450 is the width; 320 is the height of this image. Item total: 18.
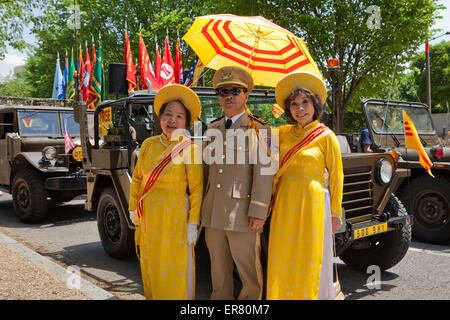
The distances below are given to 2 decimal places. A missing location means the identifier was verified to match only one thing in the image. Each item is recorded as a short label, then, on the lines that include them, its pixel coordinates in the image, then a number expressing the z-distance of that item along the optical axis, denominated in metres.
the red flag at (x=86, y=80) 15.99
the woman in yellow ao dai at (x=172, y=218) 3.01
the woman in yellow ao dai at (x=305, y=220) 2.82
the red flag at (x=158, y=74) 14.45
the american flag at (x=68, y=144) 7.89
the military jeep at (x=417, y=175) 5.97
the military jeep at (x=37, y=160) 7.59
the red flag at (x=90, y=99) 13.58
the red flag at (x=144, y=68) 14.10
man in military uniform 2.83
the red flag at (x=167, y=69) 14.51
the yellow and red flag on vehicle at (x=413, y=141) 5.32
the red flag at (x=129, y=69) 13.88
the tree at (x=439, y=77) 41.78
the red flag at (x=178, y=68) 14.47
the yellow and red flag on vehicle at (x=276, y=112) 4.96
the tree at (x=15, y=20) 15.02
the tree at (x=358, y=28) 16.17
